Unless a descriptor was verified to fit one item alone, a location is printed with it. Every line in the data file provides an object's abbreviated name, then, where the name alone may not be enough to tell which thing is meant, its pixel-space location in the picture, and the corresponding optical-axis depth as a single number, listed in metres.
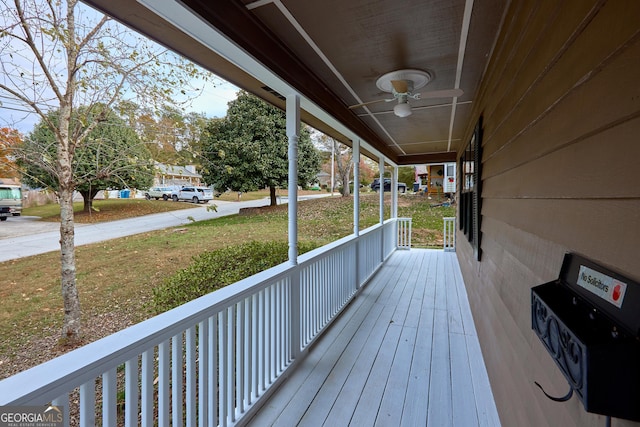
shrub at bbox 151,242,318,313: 3.96
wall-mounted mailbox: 0.57
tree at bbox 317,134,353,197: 16.44
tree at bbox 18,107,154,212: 3.02
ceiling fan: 2.63
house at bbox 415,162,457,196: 14.51
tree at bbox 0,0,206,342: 2.78
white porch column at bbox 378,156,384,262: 6.27
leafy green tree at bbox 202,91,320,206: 9.88
